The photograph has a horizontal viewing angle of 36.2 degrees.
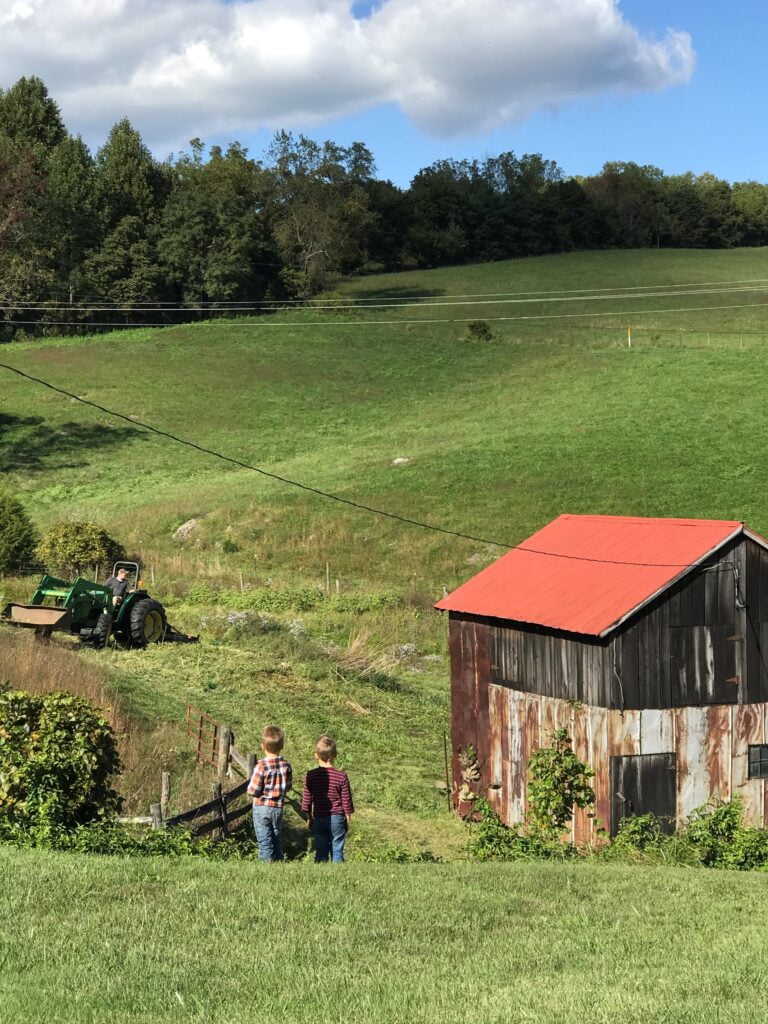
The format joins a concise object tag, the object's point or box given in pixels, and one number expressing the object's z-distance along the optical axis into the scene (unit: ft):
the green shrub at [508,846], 50.83
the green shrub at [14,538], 122.21
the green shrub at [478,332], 257.14
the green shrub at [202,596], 120.78
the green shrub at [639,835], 54.95
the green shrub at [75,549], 123.95
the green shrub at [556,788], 59.57
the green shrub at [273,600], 118.73
